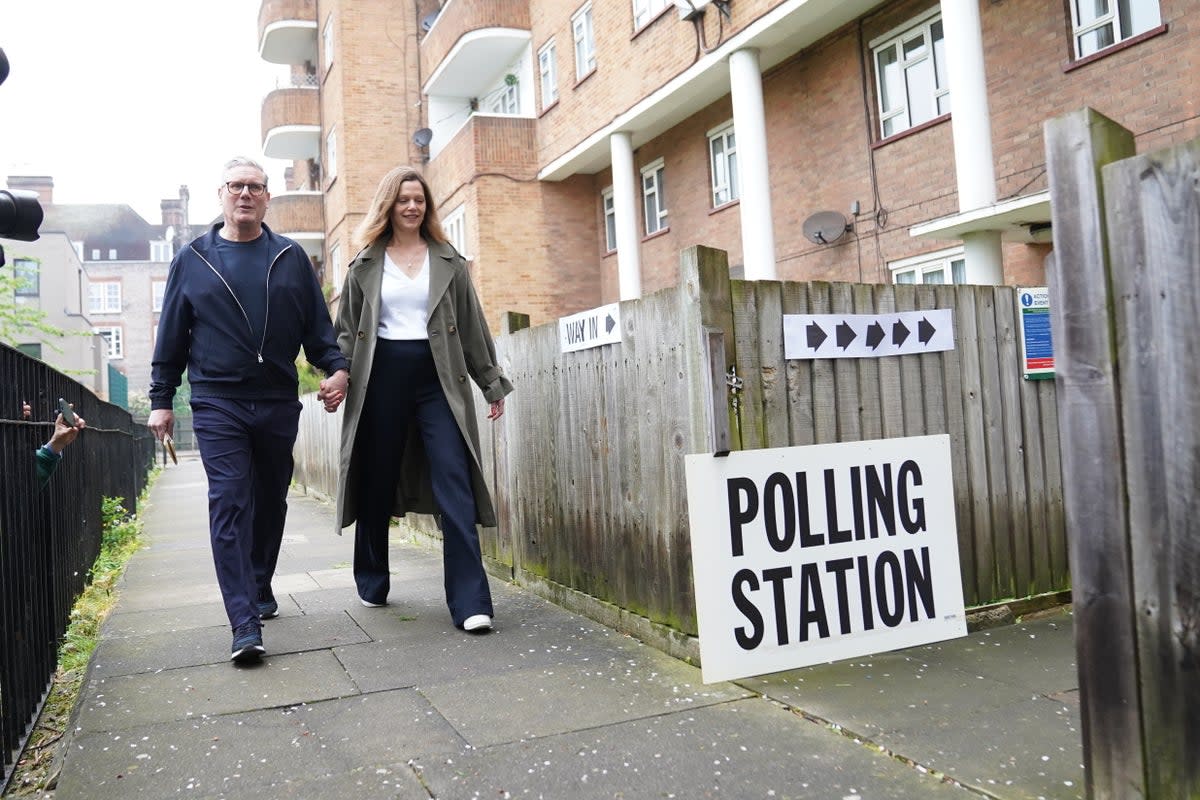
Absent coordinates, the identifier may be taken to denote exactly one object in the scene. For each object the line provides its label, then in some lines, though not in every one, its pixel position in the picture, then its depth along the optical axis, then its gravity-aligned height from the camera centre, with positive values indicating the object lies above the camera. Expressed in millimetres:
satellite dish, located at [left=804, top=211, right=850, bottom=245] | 13617 +2509
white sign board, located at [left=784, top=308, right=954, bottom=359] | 4234 +333
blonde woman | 4918 +342
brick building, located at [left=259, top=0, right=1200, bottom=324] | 10391 +4168
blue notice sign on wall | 4875 +291
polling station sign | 3475 -496
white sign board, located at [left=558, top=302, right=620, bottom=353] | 4719 +492
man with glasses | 4508 +430
